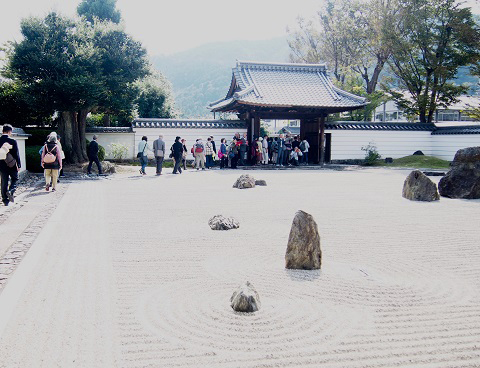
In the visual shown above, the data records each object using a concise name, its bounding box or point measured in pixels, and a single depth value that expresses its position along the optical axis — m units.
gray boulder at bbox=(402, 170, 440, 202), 12.34
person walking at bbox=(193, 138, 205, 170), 21.86
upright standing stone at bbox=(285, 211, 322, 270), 5.84
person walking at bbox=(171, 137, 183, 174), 19.67
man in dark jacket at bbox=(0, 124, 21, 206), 10.53
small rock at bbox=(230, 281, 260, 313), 4.35
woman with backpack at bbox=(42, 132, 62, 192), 13.04
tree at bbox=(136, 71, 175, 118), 33.69
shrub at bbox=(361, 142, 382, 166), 27.38
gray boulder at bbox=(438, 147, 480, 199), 12.84
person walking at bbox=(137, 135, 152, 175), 18.91
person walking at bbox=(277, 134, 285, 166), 24.58
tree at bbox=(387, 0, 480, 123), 26.44
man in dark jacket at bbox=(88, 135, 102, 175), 18.02
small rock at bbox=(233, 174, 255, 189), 14.86
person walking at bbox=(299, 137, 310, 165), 25.53
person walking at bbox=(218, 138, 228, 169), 23.44
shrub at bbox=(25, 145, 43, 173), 19.97
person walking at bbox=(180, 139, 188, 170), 21.03
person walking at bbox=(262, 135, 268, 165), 24.88
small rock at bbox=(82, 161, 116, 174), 19.91
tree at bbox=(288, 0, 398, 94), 31.03
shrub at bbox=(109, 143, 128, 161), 25.44
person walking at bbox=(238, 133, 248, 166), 24.03
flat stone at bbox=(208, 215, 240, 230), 8.32
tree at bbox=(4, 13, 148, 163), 19.39
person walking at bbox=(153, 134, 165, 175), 18.97
